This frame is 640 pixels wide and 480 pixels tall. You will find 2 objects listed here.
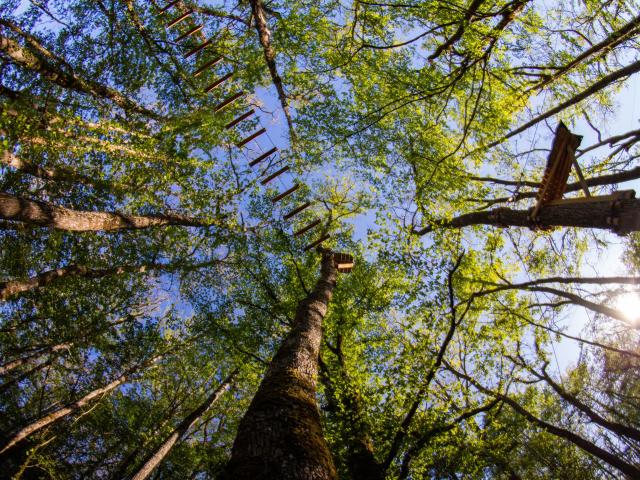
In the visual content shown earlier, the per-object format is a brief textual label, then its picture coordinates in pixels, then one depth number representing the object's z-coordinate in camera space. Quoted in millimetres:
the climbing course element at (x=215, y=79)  6481
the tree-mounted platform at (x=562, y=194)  3967
